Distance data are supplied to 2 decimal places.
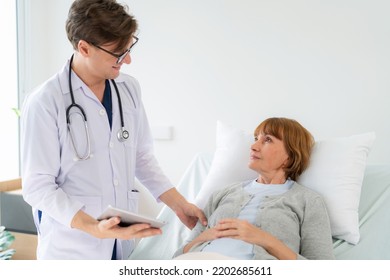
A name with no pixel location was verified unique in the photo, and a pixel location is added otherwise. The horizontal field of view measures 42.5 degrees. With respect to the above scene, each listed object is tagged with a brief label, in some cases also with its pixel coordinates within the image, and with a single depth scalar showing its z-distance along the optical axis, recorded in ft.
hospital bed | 5.94
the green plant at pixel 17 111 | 10.20
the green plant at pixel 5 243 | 7.85
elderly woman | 5.27
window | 10.26
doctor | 4.87
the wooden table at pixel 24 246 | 9.11
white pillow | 6.11
